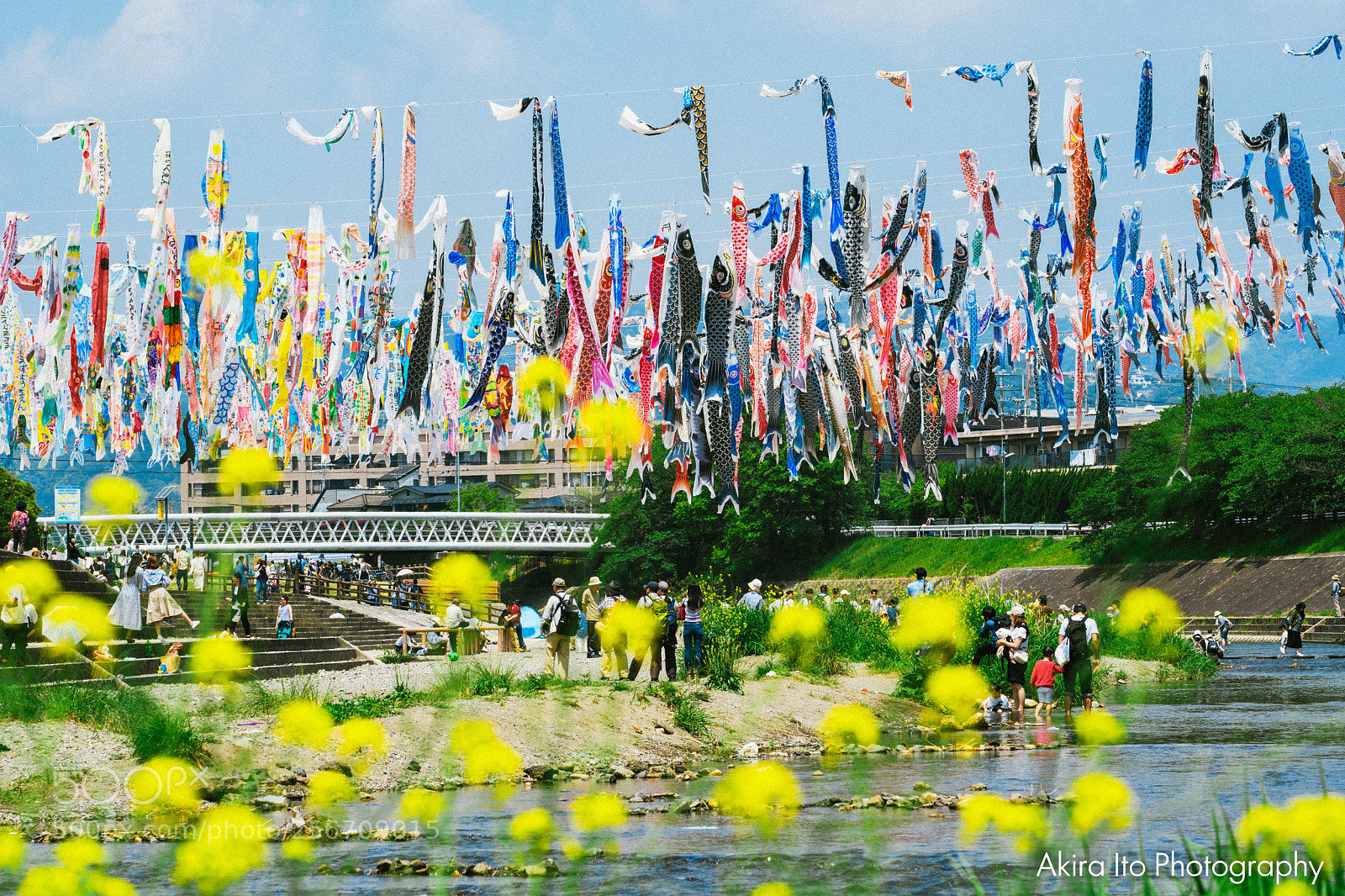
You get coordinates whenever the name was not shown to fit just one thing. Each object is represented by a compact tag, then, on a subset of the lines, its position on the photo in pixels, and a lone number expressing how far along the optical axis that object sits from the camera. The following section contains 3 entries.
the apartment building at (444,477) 176.37
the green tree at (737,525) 119.12
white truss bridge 130.25
